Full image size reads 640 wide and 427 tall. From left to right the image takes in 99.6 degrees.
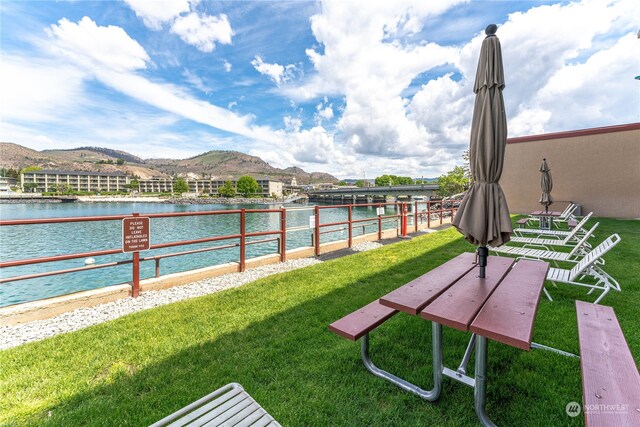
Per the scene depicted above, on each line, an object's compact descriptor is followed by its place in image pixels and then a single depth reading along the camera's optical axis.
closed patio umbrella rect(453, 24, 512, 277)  1.96
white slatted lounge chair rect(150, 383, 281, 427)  1.26
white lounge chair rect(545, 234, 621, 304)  3.09
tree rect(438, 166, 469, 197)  38.69
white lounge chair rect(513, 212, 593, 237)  5.92
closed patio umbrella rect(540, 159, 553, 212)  9.43
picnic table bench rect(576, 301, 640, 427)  1.07
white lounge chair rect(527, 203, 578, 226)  10.06
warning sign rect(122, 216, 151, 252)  3.78
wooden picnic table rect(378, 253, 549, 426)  1.40
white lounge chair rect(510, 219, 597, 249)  5.25
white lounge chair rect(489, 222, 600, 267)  4.27
